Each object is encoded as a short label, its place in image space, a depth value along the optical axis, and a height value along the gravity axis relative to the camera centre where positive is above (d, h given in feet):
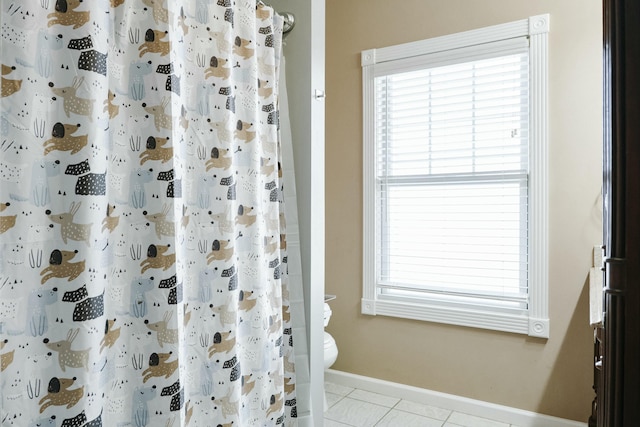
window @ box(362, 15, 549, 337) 7.64 +0.49
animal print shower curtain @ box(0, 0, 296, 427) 2.80 -0.06
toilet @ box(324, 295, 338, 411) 8.08 -2.83
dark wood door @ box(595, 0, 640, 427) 1.27 -0.04
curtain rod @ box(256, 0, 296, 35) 5.61 +2.45
